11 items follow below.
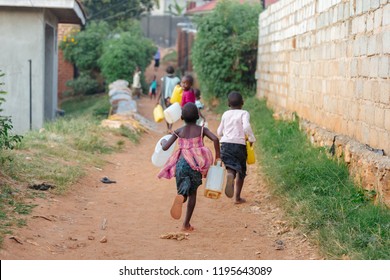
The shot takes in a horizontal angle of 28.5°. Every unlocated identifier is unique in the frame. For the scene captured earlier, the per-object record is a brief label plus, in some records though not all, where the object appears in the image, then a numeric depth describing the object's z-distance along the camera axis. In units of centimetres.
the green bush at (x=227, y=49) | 2020
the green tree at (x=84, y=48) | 2778
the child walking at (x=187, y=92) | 1148
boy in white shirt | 873
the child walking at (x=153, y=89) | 2600
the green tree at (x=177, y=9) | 4882
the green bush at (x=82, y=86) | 2741
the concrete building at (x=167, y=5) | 5331
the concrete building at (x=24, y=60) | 1505
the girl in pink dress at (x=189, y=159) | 734
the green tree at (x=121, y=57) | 2533
